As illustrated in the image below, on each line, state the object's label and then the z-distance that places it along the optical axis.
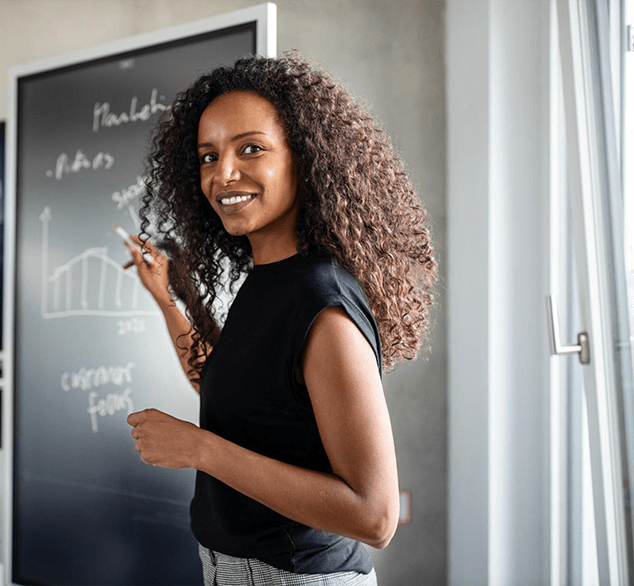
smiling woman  0.85
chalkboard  1.64
